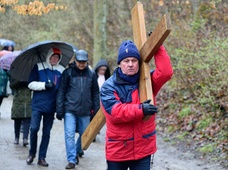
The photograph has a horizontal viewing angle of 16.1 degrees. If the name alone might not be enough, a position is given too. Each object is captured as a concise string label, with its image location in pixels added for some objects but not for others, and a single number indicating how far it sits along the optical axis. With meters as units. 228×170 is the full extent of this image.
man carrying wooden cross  8.36
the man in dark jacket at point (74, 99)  13.84
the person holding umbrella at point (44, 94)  14.02
